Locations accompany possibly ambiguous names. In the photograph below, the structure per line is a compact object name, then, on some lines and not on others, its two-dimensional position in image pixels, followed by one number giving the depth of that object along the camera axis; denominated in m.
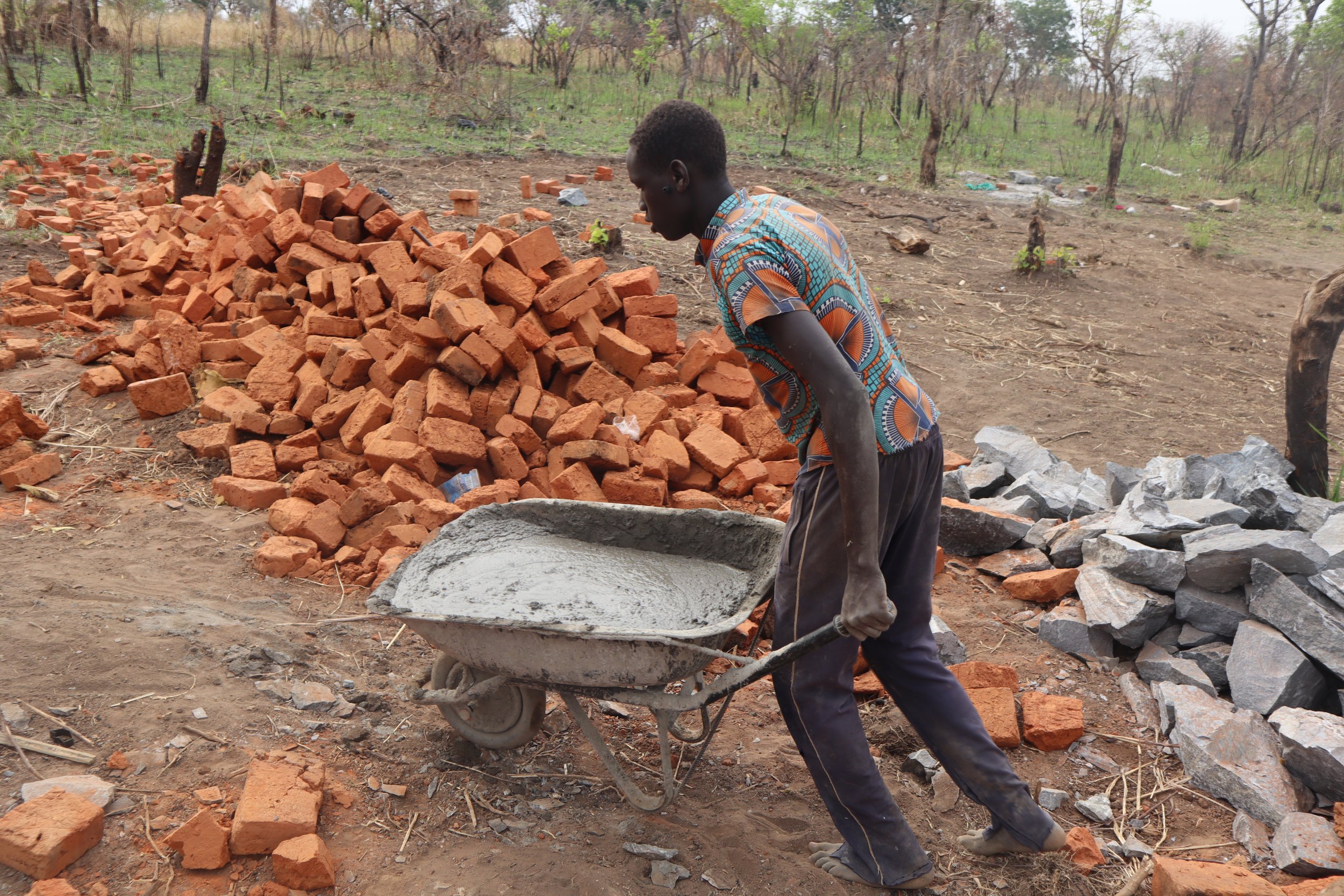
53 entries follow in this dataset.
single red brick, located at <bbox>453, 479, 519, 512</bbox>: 4.07
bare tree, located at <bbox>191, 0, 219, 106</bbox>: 12.07
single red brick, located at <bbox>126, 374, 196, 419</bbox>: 4.89
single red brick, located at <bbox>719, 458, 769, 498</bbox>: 4.57
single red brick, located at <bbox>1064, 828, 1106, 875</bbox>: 2.54
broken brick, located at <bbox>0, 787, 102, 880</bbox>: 2.08
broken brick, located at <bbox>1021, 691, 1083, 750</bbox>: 3.01
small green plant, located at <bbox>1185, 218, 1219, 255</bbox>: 10.88
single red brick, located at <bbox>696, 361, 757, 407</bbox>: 5.02
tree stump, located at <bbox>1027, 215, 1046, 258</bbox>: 8.99
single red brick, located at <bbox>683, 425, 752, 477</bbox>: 4.54
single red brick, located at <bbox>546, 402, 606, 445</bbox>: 4.37
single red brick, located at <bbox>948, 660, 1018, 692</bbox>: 3.12
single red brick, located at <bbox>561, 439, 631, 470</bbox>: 4.33
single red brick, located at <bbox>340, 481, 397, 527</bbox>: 4.05
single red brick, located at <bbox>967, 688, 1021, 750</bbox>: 2.98
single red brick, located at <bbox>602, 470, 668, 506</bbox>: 4.29
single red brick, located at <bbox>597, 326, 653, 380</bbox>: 4.93
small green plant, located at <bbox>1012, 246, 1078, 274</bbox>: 9.07
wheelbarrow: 2.29
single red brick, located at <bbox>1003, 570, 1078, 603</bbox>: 3.80
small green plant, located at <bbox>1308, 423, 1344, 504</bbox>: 4.17
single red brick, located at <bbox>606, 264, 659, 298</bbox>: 5.16
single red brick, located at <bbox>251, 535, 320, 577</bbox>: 3.79
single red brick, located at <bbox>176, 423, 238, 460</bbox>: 4.58
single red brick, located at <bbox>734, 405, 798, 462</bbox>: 4.89
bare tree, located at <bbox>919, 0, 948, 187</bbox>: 12.27
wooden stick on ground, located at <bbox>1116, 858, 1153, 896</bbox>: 2.43
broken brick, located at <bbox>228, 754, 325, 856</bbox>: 2.26
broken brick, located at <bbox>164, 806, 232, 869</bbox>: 2.22
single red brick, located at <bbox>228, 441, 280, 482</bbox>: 4.38
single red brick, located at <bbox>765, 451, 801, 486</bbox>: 4.78
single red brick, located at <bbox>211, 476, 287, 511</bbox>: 4.24
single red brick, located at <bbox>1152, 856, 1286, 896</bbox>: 2.26
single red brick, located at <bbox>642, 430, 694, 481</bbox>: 4.48
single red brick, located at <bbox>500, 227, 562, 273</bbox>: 4.82
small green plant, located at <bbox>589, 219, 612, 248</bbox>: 6.62
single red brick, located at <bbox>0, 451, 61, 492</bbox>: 4.29
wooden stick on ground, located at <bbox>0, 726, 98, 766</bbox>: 2.45
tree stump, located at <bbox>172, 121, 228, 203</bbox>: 8.07
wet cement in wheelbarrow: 2.67
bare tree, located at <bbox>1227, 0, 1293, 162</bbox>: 16.81
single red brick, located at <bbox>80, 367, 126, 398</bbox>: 5.13
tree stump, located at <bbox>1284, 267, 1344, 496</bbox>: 4.50
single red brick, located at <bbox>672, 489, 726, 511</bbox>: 4.34
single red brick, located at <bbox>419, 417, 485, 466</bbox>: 4.28
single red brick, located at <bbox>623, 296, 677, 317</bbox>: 5.12
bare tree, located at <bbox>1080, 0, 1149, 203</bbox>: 12.46
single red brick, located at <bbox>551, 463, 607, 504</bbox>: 4.23
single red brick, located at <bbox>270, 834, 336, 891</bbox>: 2.21
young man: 1.96
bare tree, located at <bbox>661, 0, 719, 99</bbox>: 17.66
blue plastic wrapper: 4.34
